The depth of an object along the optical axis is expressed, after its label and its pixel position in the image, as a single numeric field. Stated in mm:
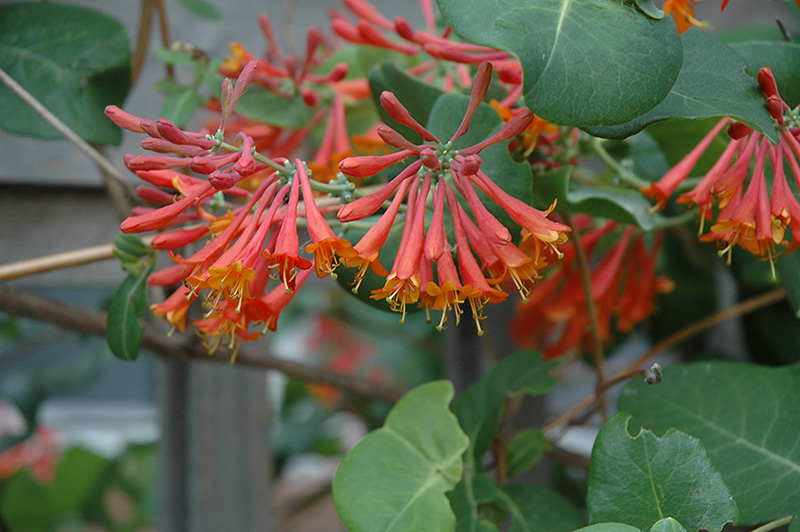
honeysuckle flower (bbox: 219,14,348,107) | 743
